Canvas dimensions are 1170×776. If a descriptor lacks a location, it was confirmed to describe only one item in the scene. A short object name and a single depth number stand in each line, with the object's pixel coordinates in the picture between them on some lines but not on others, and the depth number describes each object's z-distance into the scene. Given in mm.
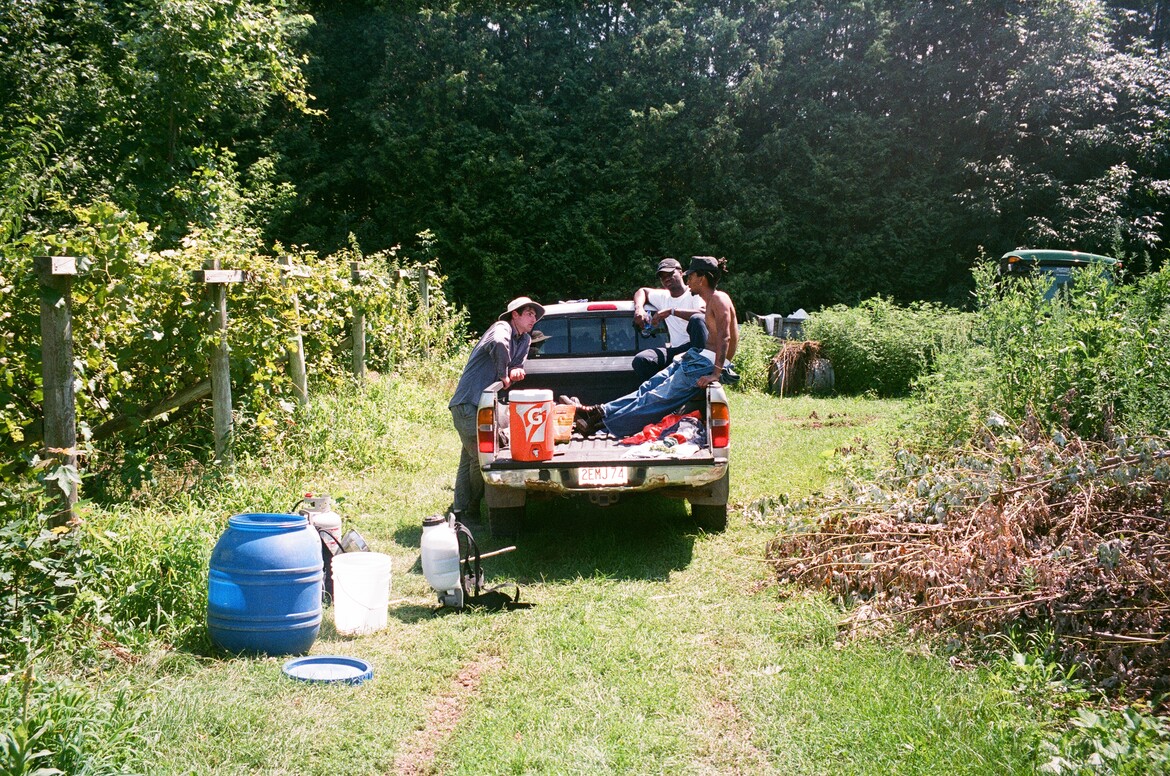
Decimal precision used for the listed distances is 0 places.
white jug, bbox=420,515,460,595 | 5414
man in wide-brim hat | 7023
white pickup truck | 6152
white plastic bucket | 4969
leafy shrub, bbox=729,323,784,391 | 16250
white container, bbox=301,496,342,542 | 5609
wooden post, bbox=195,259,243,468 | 7090
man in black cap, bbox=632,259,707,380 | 7684
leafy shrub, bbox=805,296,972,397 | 15648
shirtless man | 7031
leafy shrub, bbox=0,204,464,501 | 5566
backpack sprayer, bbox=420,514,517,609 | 5391
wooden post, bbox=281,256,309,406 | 8805
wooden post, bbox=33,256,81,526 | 4820
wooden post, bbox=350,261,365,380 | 11148
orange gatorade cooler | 6180
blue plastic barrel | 4503
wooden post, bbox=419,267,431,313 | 15014
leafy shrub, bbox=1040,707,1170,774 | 3070
